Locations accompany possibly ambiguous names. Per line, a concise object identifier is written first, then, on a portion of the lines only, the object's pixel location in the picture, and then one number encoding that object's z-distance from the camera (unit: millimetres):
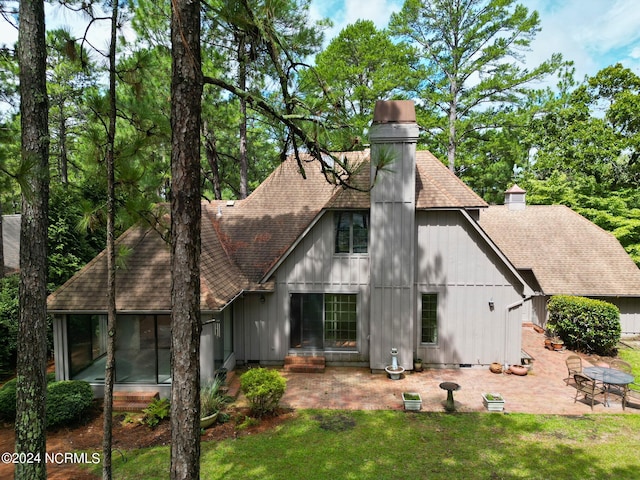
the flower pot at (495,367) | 11625
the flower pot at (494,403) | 9094
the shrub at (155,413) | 8490
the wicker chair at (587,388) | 9209
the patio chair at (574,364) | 10416
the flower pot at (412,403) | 9148
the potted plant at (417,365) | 11773
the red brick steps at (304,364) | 11750
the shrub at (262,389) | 8648
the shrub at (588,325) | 13164
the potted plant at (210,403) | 8310
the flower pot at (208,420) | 8197
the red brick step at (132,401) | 9281
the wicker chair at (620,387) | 9227
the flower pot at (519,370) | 11398
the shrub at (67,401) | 8328
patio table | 8942
